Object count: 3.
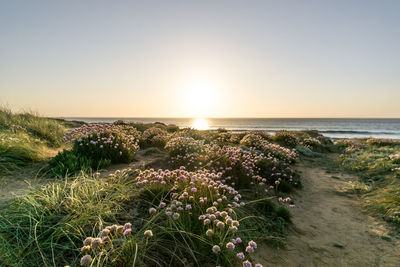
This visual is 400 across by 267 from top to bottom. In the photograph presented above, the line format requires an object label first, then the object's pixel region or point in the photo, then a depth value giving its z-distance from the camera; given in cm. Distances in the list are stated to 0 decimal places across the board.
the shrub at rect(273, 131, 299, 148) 1457
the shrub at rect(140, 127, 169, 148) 1192
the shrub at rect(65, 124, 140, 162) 694
